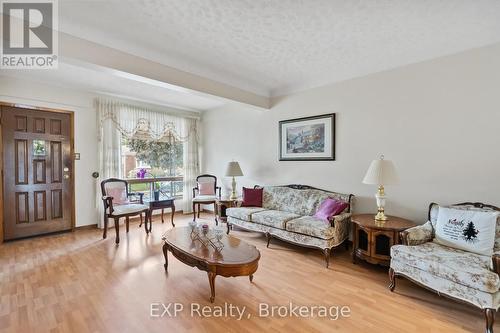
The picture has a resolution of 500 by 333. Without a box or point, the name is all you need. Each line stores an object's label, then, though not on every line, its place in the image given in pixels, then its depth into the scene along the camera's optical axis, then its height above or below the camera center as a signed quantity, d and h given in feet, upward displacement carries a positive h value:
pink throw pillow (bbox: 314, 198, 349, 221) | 10.72 -2.05
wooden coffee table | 6.93 -2.84
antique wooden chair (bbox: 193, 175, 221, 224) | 16.88 -1.88
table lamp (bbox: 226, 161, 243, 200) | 15.80 -0.44
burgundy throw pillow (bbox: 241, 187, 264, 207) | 14.34 -2.07
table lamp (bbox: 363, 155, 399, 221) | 9.32 -0.54
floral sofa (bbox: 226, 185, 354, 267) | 10.08 -2.62
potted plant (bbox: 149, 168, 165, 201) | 17.83 -0.80
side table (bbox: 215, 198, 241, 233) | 15.17 -2.71
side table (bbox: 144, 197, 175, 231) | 14.62 -2.53
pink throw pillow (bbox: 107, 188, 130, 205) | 13.71 -1.82
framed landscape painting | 12.73 +1.40
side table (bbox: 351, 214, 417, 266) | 8.78 -2.82
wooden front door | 12.29 -0.44
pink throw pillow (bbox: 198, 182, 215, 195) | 17.63 -1.87
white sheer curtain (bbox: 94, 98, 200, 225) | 15.06 +2.29
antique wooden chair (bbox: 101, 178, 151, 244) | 12.60 -2.27
